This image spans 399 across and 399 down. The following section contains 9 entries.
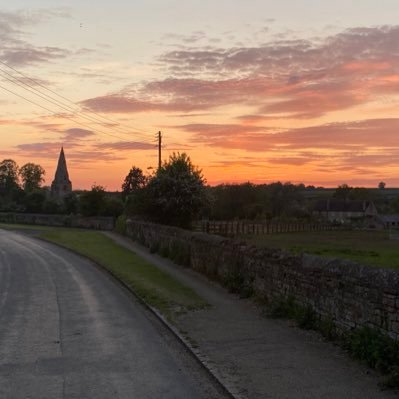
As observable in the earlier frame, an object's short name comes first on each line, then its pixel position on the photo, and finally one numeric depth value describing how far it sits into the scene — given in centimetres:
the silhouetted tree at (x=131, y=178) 12319
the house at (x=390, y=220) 13862
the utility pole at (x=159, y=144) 5314
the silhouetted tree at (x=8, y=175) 14550
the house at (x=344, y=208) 17050
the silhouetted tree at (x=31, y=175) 15850
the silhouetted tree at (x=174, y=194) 3762
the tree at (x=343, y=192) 19525
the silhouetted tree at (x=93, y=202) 6662
